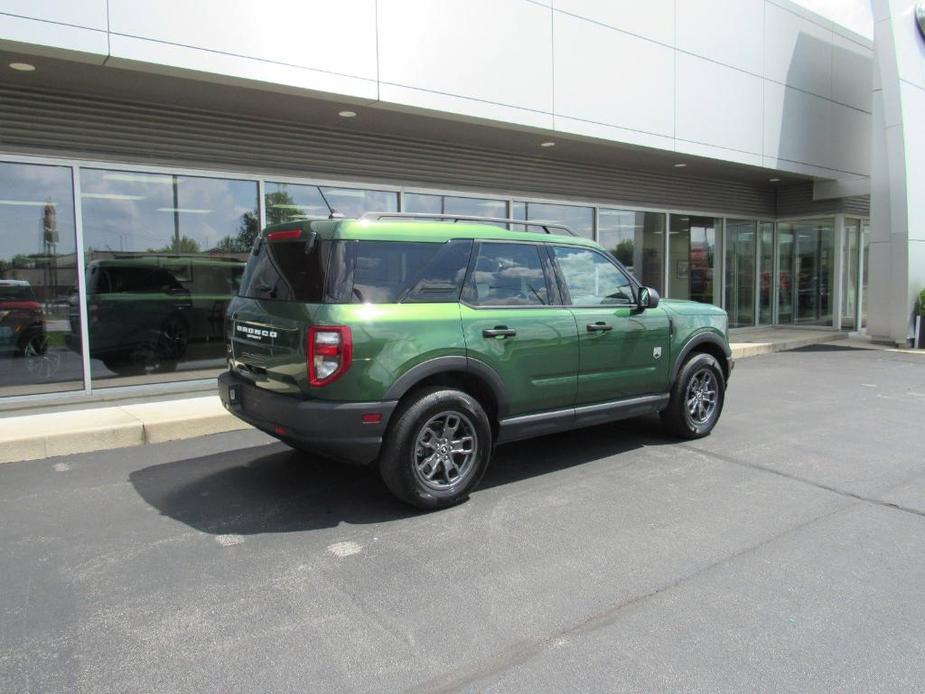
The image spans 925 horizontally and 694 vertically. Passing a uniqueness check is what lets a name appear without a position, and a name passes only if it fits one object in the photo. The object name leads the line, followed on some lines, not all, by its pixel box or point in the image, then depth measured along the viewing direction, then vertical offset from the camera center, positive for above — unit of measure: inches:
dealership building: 278.8 +92.0
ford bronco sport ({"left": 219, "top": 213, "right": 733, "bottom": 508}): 163.2 -12.7
